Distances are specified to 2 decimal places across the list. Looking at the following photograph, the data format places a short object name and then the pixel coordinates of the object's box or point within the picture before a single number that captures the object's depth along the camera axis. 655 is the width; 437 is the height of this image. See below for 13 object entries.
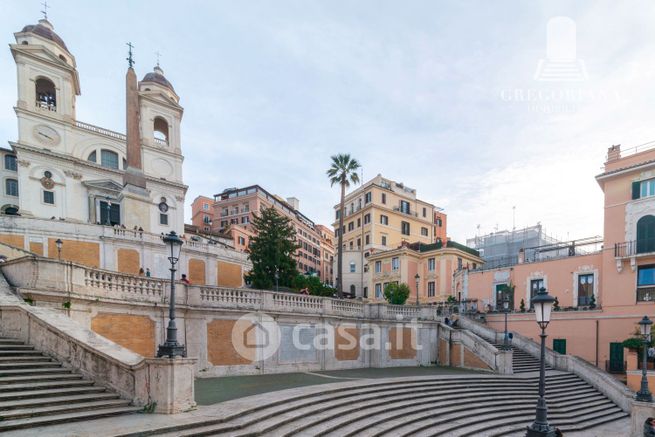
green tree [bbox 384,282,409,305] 31.94
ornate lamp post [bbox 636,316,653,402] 13.62
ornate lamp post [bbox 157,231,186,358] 7.12
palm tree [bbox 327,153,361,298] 36.41
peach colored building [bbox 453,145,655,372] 21.62
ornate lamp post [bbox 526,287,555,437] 8.55
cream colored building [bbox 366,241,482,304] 37.25
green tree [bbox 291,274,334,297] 32.91
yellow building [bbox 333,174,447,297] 45.28
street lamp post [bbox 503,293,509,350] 28.05
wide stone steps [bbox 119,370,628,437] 7.94
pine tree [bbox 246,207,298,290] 26.05
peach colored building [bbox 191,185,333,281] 66.94
